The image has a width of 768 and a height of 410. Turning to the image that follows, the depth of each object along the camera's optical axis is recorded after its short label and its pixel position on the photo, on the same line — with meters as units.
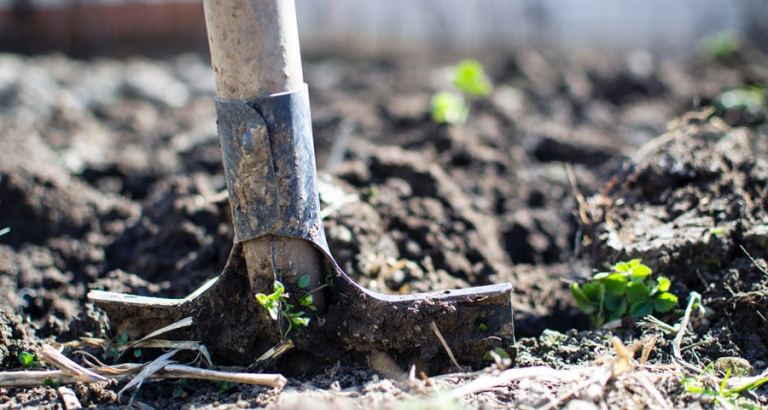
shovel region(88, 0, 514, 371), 0.85
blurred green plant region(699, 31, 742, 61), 2.10
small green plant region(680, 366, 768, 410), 0.85
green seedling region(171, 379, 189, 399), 0.87
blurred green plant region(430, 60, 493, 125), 1.37
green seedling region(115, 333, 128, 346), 0.90
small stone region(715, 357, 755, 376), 0.88
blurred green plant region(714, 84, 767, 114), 1.30
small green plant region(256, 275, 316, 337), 0.86
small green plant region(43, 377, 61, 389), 0.87
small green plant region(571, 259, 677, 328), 0.91
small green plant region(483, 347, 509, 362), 0.88
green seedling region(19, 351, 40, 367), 0.89
